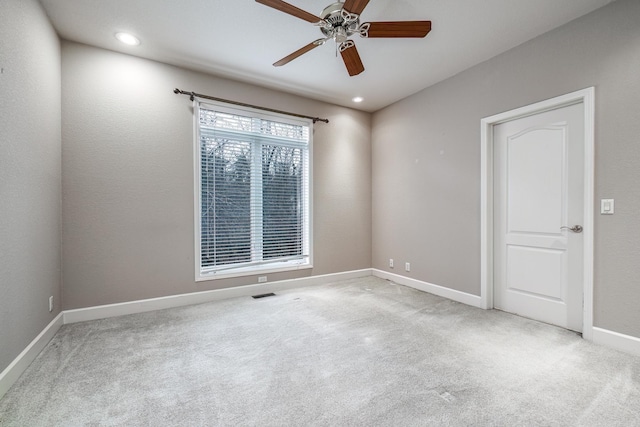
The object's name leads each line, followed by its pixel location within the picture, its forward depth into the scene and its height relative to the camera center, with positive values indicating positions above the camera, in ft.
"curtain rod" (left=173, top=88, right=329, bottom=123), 10.86 +4.70
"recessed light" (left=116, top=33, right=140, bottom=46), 8.95 +5.73
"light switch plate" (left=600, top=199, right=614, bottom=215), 7.54 +0.14
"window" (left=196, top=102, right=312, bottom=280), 11.58 +0.92
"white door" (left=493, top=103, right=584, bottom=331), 8.52 -0.15
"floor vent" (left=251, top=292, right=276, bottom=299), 12.06 -3.67
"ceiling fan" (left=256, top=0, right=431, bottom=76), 6.14 +4.53
